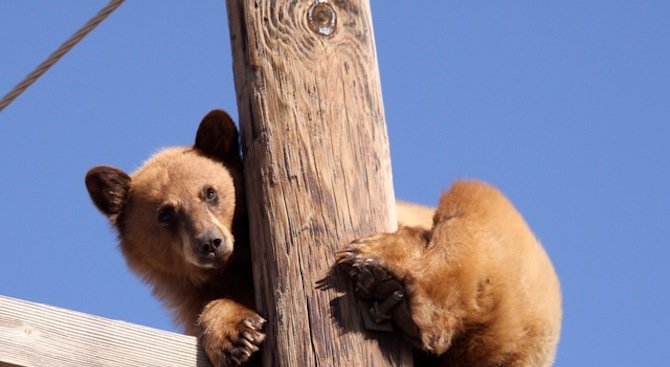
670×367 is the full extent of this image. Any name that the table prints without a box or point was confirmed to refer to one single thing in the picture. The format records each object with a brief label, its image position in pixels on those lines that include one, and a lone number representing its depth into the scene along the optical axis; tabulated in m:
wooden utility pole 7.87
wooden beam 7.12
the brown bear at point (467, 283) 8.16
